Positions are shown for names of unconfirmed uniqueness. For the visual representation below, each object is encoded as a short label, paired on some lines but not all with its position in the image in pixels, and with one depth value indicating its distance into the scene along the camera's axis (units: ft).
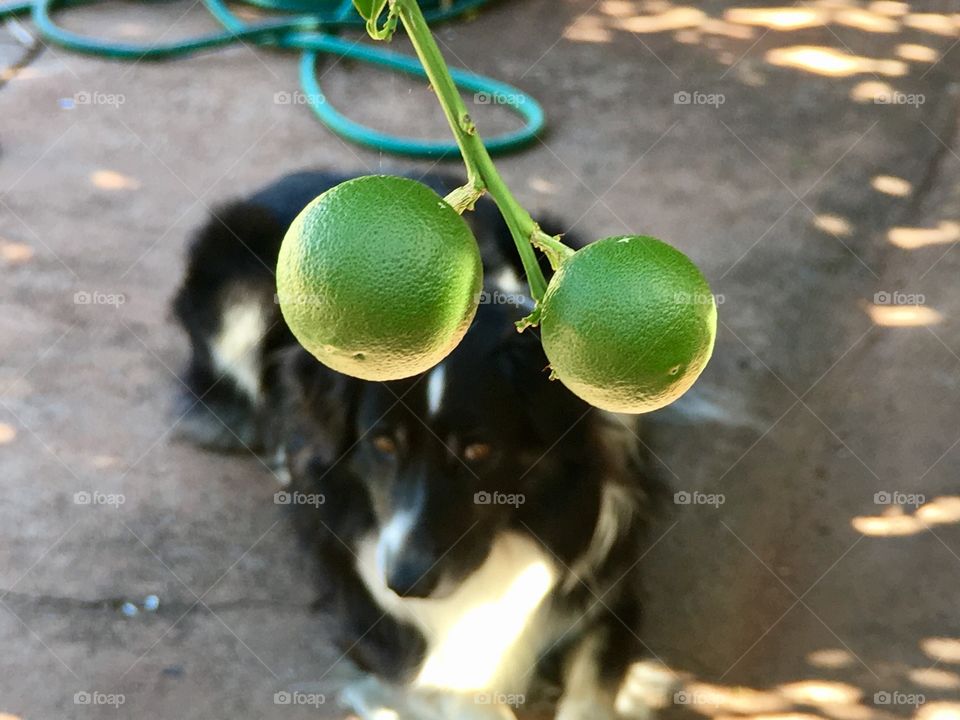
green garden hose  8.32
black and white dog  5.16
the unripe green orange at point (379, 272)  1.66
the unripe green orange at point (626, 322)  1.70
